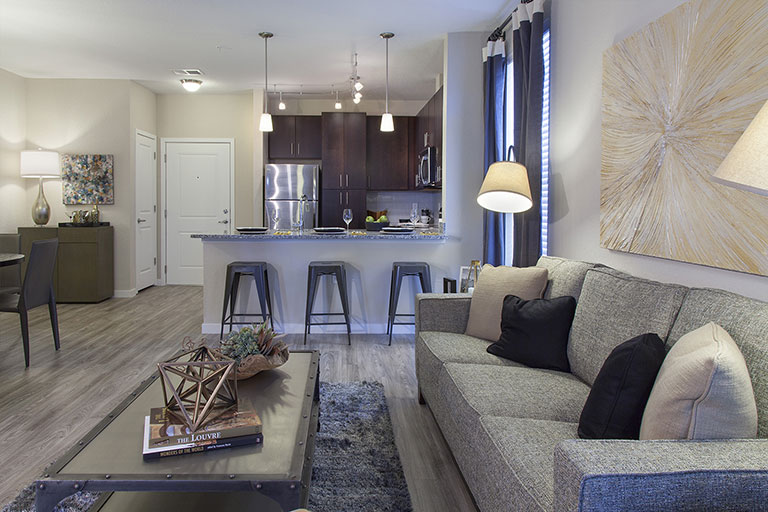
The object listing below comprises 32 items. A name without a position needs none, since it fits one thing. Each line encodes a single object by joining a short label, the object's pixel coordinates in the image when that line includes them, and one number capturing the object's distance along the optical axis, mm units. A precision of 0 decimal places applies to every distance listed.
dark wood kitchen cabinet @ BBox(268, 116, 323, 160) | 7359
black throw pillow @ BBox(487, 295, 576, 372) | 2373
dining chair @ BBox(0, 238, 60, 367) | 3756
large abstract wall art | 1747
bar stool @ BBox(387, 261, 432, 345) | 4660
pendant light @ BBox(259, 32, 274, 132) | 5141
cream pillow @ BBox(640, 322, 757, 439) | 1177
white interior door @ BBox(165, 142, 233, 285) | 7531
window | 3484
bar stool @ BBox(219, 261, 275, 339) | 4572
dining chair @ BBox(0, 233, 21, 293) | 4246
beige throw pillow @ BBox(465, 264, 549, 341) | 2777
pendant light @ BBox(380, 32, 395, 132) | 5046
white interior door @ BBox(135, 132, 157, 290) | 6926
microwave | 5582
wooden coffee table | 1350
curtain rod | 4301
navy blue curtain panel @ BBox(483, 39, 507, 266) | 4293
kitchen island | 4906
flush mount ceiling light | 6086
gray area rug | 1986
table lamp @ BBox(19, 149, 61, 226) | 6141
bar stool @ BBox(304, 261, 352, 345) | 4562
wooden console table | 6266
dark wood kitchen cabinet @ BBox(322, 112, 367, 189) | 7227
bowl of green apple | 5586
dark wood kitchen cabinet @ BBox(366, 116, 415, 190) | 7352
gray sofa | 1029
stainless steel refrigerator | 7047
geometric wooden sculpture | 1549
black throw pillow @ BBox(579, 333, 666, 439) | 1442
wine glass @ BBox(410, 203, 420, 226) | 5660
